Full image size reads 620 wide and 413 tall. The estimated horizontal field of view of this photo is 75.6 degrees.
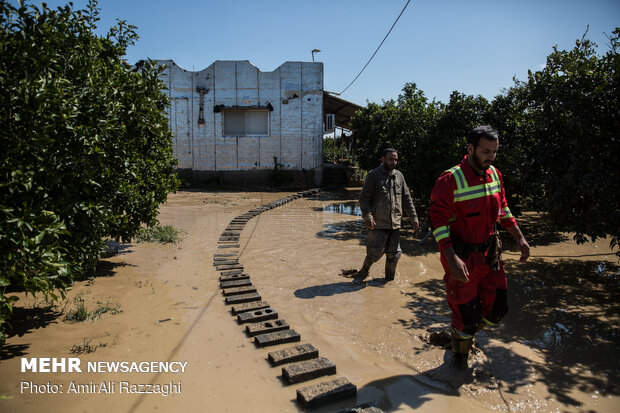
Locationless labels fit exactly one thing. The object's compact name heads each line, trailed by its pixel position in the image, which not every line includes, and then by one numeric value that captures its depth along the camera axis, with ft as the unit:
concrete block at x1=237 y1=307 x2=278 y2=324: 15.23
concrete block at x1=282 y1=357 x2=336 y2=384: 11.22
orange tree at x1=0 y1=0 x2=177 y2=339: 11.28
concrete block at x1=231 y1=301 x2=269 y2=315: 16.07
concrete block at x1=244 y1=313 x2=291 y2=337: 14.11
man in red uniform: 11.16
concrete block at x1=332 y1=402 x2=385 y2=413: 9.20
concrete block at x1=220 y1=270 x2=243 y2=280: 20.78
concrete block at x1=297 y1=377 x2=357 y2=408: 10.11
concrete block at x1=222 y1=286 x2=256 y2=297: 18.15
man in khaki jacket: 19.98
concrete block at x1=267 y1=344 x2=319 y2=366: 12.16
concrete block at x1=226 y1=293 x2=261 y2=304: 17.17
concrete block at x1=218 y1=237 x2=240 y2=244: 28.63
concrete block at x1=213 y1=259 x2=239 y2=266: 23.11
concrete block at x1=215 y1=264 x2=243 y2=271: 22.09
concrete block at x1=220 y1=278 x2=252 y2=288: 19.07
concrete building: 68.54
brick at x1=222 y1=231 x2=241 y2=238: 30.37
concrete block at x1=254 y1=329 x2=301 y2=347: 13.39
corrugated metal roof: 74.38
